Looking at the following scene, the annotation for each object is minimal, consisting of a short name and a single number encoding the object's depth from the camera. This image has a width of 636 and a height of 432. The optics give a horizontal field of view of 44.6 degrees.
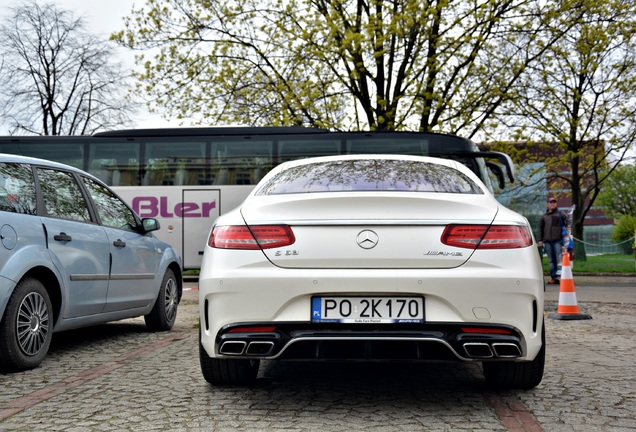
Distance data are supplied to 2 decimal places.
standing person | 16.31
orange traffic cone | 9.19
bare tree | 27.42
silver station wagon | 5.32
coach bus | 16.98
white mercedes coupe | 3.96
